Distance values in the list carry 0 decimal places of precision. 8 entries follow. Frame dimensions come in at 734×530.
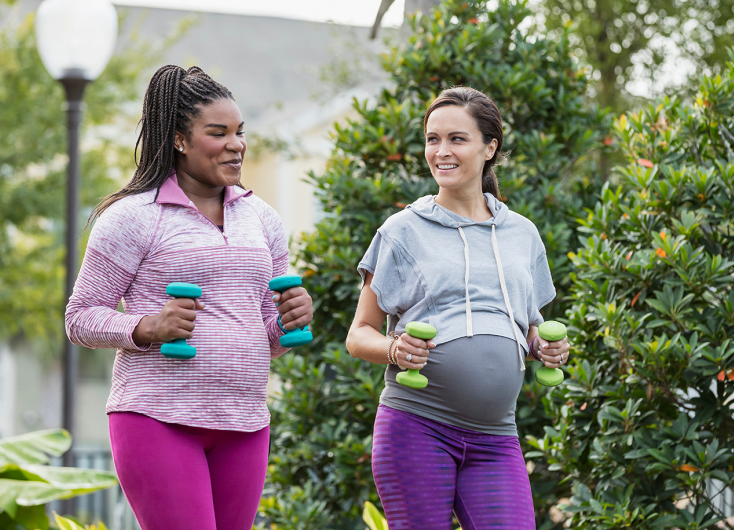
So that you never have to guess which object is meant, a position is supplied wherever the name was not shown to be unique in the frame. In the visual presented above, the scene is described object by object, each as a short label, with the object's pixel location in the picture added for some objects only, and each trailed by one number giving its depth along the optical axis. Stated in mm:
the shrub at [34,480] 9000
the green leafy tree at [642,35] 18609
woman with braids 4746
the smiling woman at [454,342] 4980
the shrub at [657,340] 6828
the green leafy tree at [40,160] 25375
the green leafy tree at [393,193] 8680
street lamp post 12320
